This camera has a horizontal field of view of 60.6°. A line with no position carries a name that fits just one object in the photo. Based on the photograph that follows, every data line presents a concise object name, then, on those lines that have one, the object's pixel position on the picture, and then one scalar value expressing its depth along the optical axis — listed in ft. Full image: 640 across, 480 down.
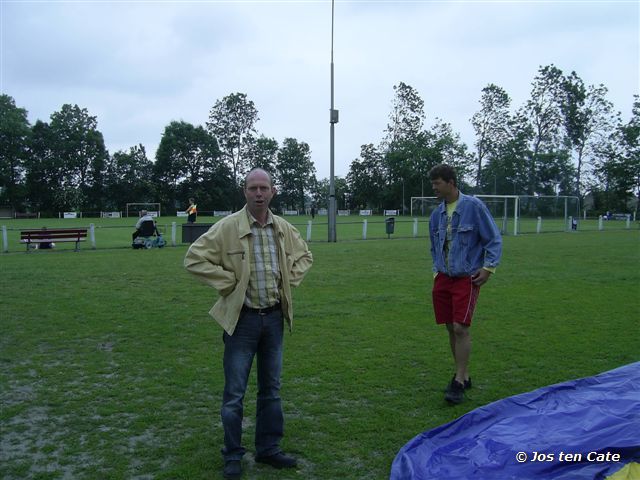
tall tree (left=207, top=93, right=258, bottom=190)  279.08
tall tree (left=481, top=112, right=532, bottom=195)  225.15
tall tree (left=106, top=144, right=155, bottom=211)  256.52
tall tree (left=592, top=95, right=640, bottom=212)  202.49
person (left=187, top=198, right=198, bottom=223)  74.64
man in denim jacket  15.44
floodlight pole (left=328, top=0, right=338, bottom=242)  75.77
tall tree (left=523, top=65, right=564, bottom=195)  227.40
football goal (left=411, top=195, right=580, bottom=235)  98.63
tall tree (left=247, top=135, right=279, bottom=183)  283.59
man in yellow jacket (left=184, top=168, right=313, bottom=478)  11.20
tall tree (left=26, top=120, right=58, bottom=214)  237.86
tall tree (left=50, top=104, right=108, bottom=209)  251.60
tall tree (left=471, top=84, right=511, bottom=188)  243.40
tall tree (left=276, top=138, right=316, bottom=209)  295.28
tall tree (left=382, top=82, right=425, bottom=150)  258.78
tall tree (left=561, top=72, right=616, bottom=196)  224.74
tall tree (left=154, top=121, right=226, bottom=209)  262.67
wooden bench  59.67
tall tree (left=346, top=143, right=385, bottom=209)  279.69
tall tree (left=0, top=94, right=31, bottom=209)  231.30
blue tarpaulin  9.83
